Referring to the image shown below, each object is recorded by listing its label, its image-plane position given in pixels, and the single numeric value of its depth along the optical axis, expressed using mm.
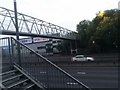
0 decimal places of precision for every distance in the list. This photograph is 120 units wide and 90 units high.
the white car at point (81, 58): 15827
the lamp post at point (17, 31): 3748
